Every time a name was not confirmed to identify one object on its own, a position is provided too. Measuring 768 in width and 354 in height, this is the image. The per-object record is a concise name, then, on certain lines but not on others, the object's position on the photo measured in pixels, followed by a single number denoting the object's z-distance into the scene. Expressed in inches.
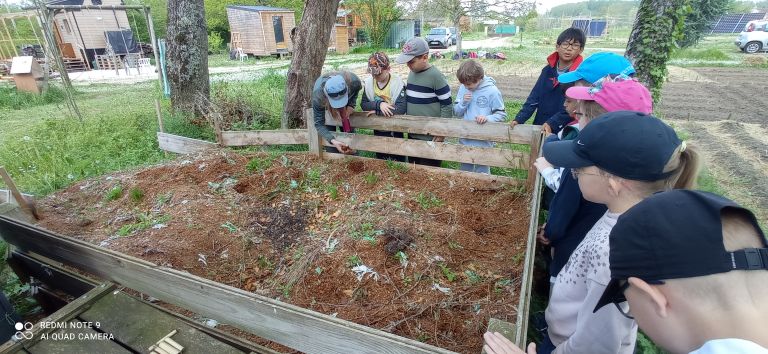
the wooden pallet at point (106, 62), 946.1
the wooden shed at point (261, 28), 1061.1
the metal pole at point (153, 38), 386.6
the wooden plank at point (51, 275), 104.0
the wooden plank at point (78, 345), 74.2
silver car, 1234.0
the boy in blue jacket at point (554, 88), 141.6
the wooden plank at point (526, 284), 60.5
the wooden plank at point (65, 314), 74.0
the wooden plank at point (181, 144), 214.7
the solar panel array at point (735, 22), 1466.5
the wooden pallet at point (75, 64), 953.5
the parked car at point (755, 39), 861.2
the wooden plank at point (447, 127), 146.8
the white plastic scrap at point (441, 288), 111.6
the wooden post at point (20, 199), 132.7
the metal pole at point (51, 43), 300.7
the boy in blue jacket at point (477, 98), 160.9
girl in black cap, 53.2
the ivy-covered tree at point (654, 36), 193.9
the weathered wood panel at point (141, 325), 73.9
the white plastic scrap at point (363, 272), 118.6
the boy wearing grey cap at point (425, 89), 167.2
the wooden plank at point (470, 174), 153.9
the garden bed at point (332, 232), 109.2
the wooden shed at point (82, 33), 992.9
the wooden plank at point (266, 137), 197.3
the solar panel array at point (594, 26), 1530.5
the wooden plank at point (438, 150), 150.4
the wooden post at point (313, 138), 180.5
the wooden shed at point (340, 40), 1154.7
